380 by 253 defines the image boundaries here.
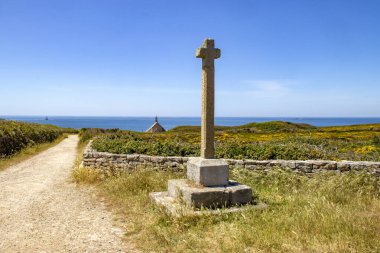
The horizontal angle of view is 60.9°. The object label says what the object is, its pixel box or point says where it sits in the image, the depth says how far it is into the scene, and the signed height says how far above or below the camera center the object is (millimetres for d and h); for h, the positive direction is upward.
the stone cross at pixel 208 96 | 6867 +440
